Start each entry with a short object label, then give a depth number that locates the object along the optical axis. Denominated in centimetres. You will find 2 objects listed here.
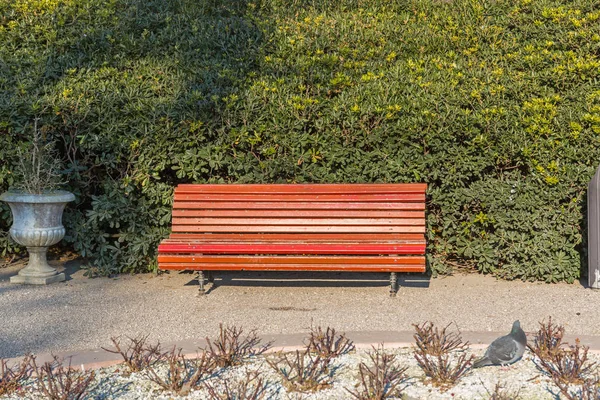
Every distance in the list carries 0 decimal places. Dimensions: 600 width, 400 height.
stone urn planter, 653
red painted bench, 608
